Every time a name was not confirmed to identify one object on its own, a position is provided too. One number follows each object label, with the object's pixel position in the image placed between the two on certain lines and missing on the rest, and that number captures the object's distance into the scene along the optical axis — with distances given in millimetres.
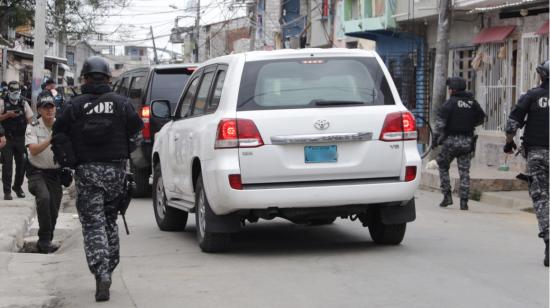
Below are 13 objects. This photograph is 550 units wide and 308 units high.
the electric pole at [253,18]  48625
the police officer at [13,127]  14867
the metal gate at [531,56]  20095
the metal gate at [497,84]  21906
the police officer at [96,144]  7203
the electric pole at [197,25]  65156
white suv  8555
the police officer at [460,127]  13922
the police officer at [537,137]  8570
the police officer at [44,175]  10086
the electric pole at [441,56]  20906
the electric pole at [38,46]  20719
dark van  14906
